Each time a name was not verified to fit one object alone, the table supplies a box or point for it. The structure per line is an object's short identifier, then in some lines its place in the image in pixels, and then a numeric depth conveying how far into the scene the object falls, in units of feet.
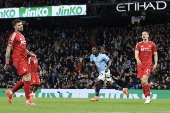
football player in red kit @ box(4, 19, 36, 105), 36.99
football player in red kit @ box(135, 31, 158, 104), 44.60
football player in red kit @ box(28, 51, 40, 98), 56.80
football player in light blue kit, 50.11
